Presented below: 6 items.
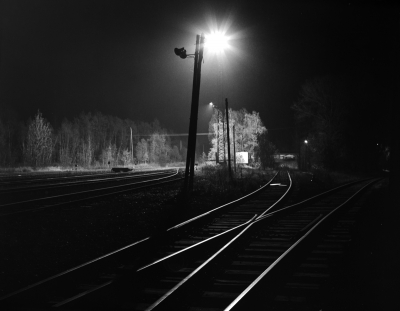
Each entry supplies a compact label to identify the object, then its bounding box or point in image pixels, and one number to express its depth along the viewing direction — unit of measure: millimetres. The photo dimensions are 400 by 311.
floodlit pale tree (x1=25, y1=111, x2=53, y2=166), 64312
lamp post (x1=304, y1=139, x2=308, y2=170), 72500
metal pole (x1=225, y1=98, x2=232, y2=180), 30153
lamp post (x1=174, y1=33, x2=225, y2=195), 18969
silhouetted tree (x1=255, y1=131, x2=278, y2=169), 66875
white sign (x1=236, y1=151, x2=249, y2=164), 63216
